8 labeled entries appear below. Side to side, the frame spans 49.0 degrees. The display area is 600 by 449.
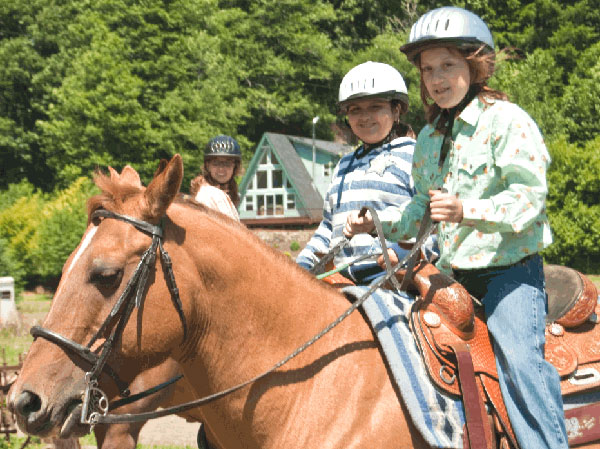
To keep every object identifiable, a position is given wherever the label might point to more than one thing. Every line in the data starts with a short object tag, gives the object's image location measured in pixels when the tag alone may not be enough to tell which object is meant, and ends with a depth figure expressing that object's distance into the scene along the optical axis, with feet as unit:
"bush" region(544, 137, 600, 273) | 101.55
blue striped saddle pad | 8.87
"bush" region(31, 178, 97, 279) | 85.92
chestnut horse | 8.29
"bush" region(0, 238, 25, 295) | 73.92
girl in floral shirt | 9.14
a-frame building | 155.02
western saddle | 9.23
